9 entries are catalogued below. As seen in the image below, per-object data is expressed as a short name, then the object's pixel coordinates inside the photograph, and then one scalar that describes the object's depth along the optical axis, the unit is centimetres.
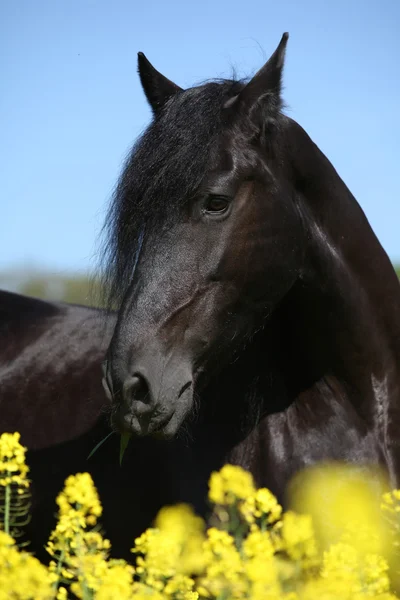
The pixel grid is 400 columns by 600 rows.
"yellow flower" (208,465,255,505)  506
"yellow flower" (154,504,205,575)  444
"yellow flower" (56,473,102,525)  562
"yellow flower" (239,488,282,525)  518
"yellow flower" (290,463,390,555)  658
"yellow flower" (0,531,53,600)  394
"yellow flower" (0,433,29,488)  544
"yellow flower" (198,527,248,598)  434
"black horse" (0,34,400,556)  635
